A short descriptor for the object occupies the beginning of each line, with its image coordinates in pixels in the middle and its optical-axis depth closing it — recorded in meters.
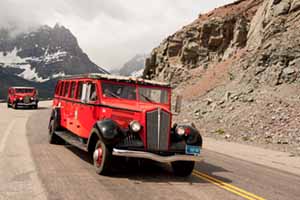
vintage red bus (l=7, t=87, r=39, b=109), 35.97
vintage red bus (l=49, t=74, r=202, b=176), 8.57
